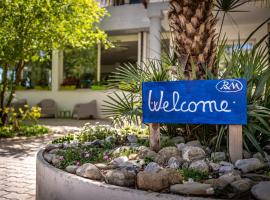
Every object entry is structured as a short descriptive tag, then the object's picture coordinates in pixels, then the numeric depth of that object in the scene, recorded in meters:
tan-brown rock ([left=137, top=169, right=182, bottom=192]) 2.68
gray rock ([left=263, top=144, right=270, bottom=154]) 3.66
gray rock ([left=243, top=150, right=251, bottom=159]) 3.37
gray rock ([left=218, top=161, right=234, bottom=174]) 3.00
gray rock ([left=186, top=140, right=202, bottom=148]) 3.80
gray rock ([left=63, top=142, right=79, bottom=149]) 4.34
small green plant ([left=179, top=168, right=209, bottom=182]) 2.87
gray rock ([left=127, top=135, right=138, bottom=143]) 4.39
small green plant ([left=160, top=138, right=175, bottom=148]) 3.92
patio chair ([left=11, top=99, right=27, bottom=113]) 14.02
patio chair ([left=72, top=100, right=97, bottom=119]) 13.33
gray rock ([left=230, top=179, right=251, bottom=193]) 2.58
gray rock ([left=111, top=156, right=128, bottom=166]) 3.30
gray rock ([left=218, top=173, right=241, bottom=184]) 2.68
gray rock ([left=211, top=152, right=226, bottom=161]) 3.32
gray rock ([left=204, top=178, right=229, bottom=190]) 2.61
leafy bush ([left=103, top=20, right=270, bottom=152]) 3.54
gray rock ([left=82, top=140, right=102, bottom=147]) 4.33
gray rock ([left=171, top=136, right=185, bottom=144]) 4.05
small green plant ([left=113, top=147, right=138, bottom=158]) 3.64
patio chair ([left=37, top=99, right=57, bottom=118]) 14.06
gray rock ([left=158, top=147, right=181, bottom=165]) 3.38
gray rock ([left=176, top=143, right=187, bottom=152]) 3.58
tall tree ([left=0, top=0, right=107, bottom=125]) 8.13
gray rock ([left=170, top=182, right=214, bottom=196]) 2.53
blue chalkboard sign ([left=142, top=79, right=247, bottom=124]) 3.16
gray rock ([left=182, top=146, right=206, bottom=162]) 3.32
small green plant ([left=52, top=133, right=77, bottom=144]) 4.87
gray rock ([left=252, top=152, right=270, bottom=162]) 3.27
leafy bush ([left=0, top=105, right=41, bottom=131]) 9.04
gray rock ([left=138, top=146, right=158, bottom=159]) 3.48
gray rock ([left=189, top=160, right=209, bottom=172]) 3.04
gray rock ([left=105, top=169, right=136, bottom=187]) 2.82
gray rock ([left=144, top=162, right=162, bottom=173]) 2.84
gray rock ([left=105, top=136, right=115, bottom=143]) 4.45
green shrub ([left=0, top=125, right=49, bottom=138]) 8.54
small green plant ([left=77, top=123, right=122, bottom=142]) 4.79
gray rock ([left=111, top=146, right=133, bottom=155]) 3.70
